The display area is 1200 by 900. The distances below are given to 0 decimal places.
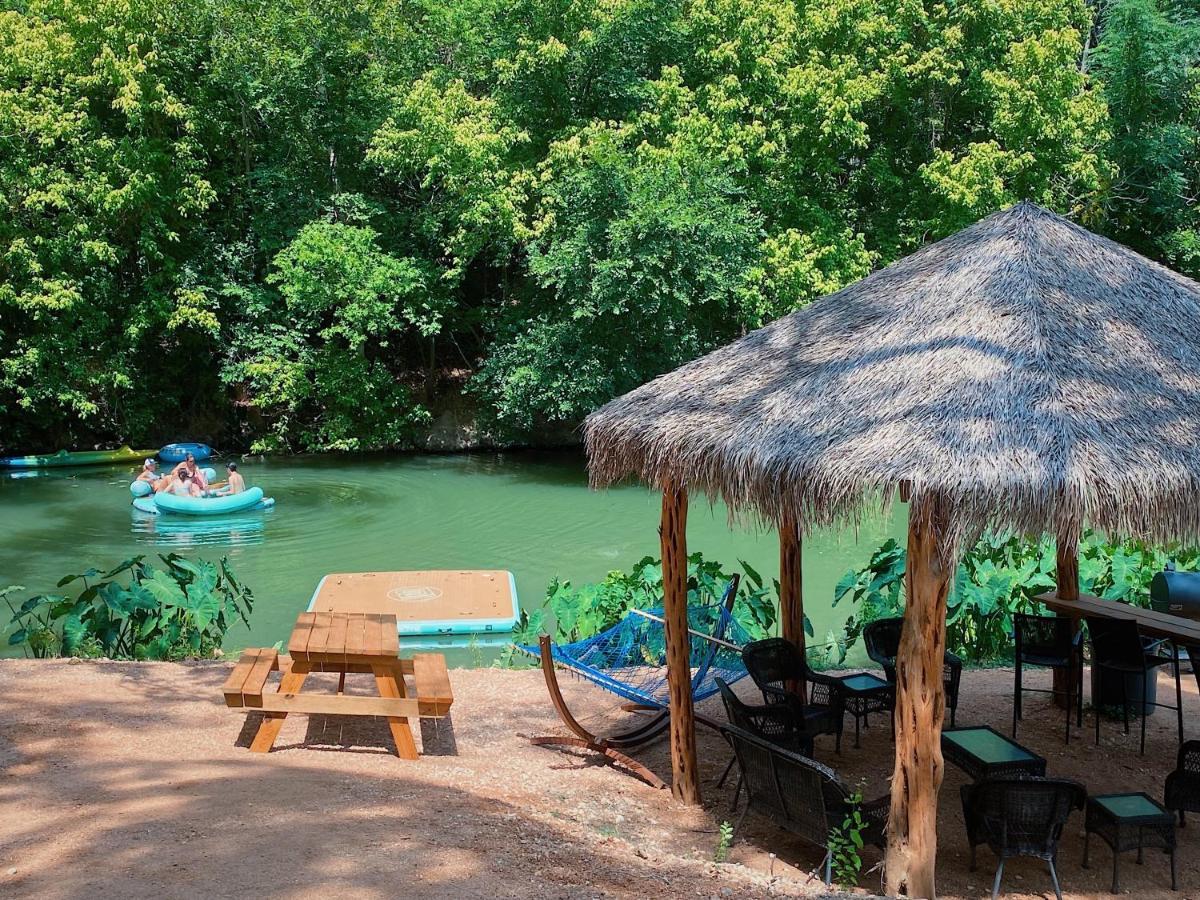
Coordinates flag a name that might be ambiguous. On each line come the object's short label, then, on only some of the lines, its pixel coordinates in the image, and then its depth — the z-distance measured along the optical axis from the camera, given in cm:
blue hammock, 695
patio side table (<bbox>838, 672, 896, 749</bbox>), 700
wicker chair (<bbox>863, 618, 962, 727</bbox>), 722
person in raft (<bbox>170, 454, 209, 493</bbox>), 1793
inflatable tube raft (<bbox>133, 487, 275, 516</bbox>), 1703
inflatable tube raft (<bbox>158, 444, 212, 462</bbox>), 2264
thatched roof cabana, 470
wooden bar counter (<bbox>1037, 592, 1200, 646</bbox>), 686
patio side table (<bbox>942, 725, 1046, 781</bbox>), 569
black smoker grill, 837
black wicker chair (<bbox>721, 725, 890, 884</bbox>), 527
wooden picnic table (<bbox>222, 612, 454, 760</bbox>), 624
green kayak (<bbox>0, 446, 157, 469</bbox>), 2227
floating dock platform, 1111
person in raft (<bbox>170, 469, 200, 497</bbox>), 1769
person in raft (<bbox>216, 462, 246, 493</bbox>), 1780
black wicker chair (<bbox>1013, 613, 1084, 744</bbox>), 752
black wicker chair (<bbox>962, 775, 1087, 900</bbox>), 511
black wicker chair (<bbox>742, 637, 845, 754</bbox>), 675
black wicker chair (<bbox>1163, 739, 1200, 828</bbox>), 570
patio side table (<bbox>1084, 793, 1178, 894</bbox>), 534
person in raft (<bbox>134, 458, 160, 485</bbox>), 1862
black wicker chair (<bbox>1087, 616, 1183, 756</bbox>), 705
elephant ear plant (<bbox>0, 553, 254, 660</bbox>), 895
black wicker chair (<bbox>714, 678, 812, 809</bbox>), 613
